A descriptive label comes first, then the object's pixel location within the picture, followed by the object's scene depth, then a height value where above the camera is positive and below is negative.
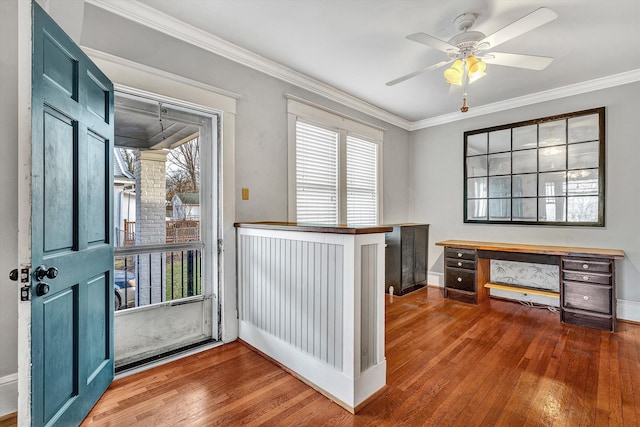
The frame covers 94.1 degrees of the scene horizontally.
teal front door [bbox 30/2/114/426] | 1.35 -0.10
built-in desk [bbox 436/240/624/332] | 3.06 -0.69
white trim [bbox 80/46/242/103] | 2.03 +1.08
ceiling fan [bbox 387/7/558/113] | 2.10 +1.24
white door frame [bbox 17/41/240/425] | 1.27 +0.39
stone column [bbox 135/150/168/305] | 2.40 -0.05
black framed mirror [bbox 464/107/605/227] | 3.53 +0.56
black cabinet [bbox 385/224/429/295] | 4.25 -0.67
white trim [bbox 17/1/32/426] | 1.26 +0.04
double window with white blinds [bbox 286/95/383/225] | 3.35 +0.60
